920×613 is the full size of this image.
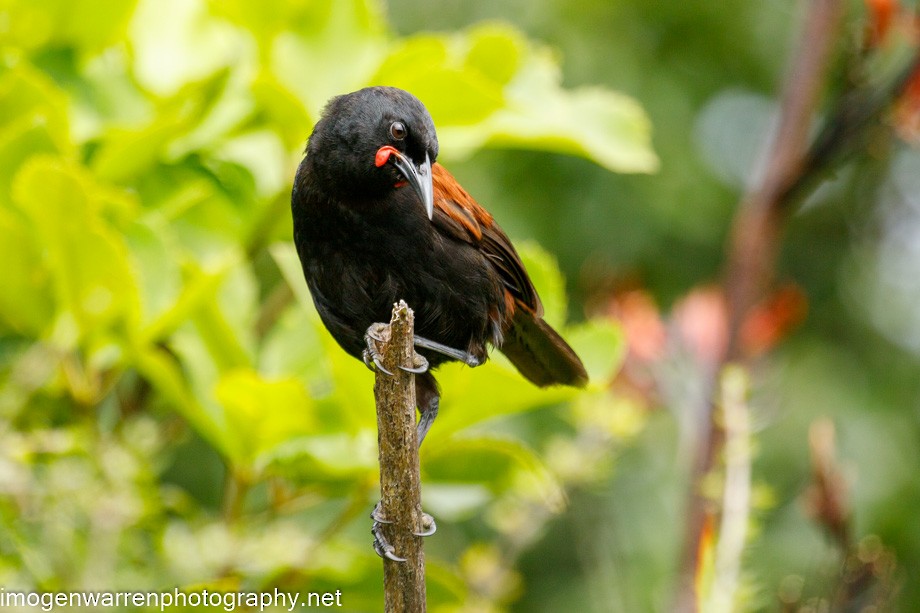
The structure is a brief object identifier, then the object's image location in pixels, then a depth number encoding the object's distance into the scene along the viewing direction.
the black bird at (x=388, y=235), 5.21
